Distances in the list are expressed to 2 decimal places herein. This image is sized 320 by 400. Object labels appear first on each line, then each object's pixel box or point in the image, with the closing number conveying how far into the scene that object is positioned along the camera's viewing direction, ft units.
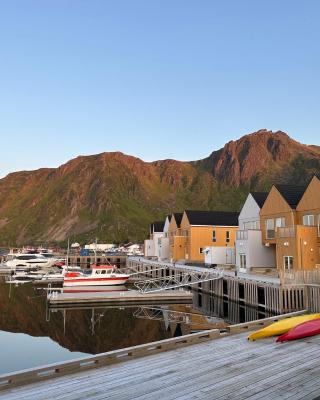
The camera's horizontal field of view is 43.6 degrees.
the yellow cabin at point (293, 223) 122.83
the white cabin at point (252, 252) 146.20
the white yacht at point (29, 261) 274.09
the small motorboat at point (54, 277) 207.67
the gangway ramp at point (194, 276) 141.38
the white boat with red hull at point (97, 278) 164.55
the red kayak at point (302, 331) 50.03
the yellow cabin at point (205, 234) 218.38
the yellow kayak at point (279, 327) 52.03
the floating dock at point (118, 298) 131.75
